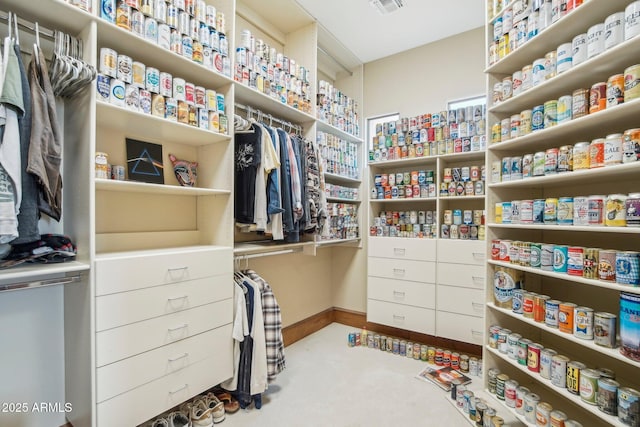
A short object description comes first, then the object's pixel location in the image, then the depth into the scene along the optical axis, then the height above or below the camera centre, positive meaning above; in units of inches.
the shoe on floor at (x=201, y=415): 67.5 -45.4
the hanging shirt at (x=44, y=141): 46.4 +11.2
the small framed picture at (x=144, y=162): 70.8 +12.2
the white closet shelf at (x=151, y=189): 58.6 +5.2
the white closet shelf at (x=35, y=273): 45.0 -9.4
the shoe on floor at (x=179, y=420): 66.3 -45.6
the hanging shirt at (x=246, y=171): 80.4 +11.3
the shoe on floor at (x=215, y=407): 70.2 -45.6
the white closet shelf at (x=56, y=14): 49.9 +34.1
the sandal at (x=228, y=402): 74.2 -46.9
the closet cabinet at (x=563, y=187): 51.7 +6.6
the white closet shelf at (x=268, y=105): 85.4 +34.0
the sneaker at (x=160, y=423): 63.8 -44.2
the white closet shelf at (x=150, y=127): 59.2 +19.1
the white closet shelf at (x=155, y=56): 58.3 +34.1
